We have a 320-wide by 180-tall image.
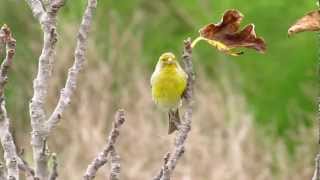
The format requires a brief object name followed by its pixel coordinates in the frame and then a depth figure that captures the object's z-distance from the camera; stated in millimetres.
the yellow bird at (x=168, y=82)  7749
